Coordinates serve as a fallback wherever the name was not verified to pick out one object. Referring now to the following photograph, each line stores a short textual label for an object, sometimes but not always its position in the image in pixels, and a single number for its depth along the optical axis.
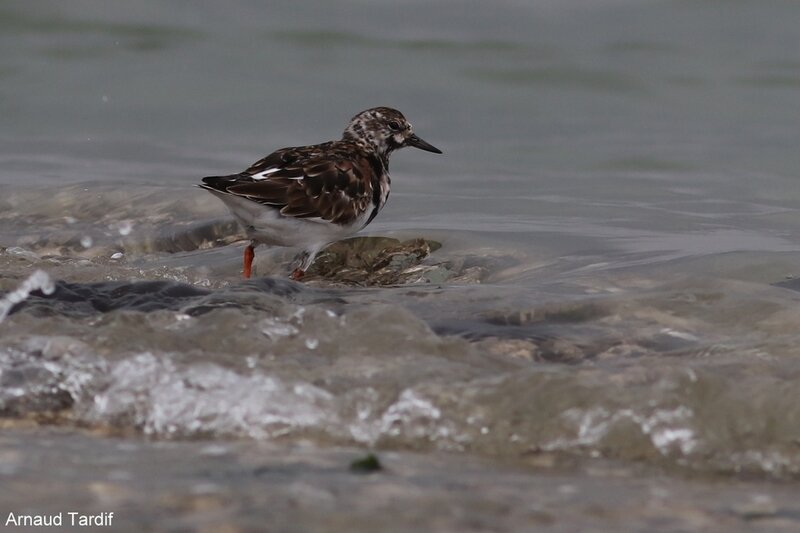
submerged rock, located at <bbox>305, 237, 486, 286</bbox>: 12.66
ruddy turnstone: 12.09
